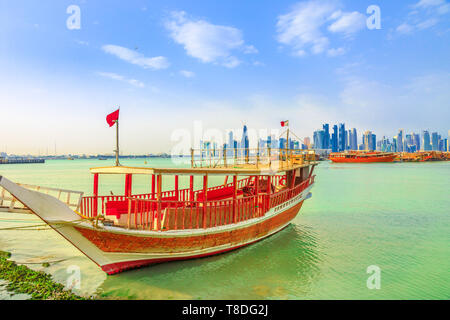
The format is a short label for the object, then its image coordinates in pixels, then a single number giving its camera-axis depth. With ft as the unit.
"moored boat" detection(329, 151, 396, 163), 356.18
